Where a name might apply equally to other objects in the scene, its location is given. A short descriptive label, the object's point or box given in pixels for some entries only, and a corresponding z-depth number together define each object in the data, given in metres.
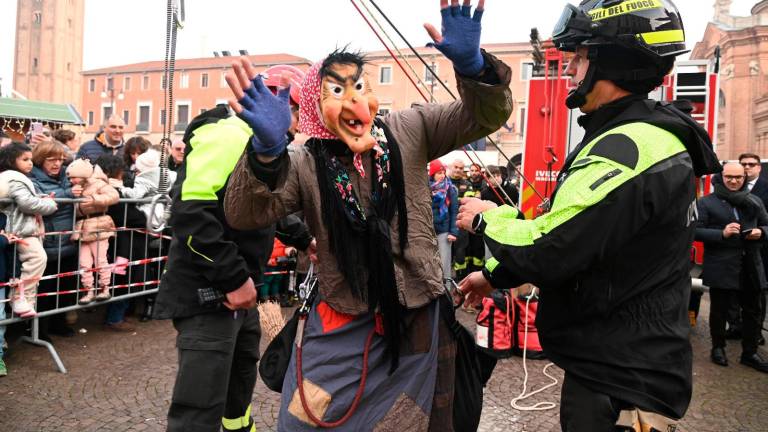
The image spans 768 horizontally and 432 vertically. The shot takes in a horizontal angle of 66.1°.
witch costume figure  1.99
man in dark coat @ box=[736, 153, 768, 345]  7.29
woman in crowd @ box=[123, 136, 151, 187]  6.96
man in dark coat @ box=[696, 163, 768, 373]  5.73
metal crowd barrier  4.99
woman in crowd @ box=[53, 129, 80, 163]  7.06
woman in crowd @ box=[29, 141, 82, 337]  5.42
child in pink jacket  5.59
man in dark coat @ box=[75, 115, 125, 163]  6.92
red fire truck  6.52
